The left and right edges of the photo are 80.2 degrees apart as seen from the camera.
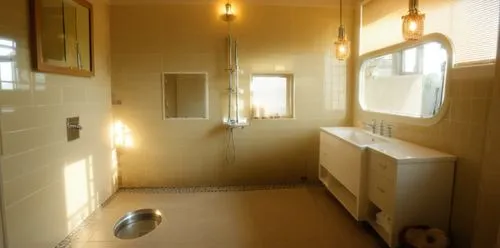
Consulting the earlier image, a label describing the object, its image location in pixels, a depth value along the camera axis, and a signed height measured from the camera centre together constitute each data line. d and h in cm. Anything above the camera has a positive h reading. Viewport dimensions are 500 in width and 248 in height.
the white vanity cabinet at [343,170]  263 -72
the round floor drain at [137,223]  281 -124
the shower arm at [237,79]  363 +26
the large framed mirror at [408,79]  236 +20
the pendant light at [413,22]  189 +49
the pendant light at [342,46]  284 +51
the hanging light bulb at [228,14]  352 +102
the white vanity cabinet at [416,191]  211 -67
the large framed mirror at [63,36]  214 +53
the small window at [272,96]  381 +5
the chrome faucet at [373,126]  322 -30
